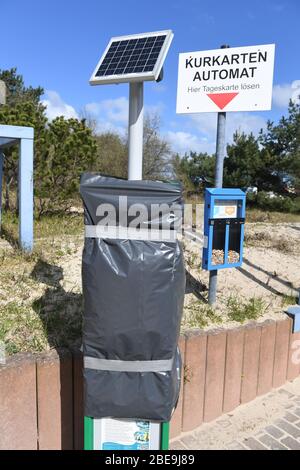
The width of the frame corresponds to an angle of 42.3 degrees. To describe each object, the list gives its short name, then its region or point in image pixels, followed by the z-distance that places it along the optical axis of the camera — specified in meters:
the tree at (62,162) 7.10
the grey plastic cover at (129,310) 1.72
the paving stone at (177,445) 2.54
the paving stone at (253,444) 2.55
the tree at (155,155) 18.69
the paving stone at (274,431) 2.68
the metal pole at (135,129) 2.22
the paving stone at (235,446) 2.55
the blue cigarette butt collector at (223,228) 3.23
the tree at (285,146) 17.30
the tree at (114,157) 16.22
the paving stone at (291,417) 2.85
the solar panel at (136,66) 2.10
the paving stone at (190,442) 2.57
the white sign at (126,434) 1.89
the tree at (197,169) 19.38
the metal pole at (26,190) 4.66
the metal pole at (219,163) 3.36
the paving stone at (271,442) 2.56
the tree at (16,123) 6.86
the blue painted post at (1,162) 5.91
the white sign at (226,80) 3.09
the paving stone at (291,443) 2.56
